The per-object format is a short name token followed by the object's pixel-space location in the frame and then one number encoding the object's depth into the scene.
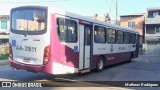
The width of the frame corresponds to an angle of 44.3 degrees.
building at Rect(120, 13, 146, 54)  35.79
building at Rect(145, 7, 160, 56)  33.07
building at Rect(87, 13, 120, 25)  32.56
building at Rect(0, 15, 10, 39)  37.38
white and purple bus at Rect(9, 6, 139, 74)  7.89
